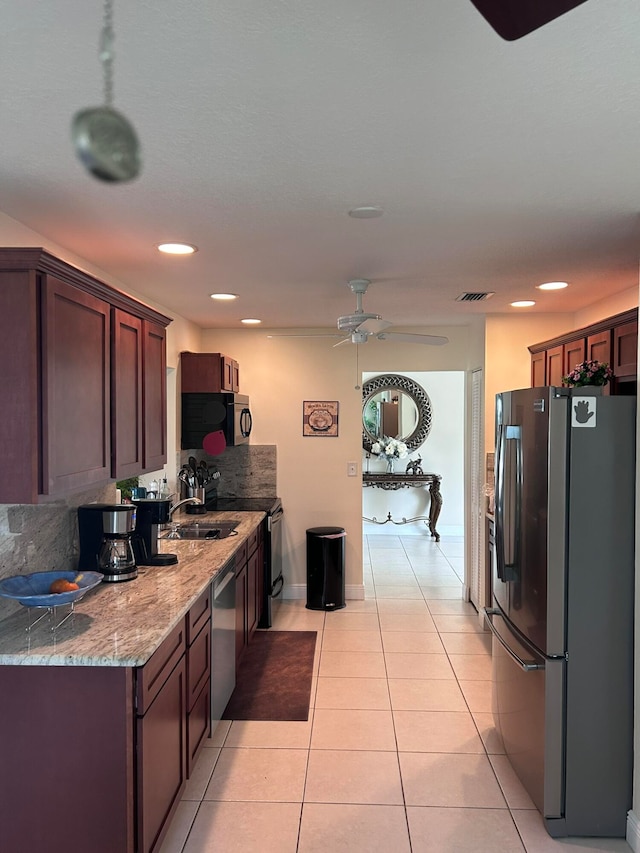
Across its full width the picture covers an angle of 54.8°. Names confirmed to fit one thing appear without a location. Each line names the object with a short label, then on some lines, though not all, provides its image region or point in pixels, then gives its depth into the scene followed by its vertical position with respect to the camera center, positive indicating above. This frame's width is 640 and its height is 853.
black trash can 5.43 -1.34
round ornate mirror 8.52 +0.11
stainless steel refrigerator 2.54 -0.81
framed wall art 5.75 +0.01
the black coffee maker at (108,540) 2.88 -0.58
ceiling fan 3.63 +0.56
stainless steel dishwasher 3.19 -1.21
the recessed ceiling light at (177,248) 2.88 +0.81
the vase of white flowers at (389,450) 8.44 -0.42
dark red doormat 3.58 -1.68
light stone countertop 1.99 -0.76
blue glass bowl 2.14 -0.63
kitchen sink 4.09 -0.76
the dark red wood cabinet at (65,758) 1.97 -1.09
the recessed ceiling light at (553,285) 3.75 +0.83
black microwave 5.05 +0.01
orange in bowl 2.32 -0.63
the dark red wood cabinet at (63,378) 2.03 +0.15
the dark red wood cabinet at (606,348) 3.09 +0.41
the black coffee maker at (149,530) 3.20 -0.59
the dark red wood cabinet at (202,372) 5.00 +0.38
